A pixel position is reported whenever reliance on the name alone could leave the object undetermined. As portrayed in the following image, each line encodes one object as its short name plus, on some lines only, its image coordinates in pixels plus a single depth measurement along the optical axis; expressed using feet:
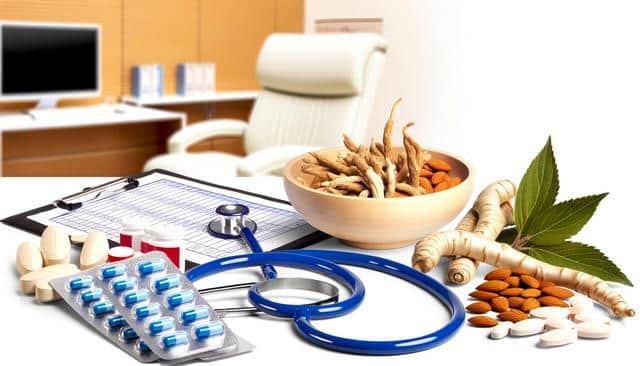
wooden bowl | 3.42
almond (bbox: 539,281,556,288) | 3.09
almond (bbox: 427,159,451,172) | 3.89
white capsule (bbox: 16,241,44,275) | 3.17
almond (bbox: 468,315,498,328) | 2.82
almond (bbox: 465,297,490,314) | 2.94
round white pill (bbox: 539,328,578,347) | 2.67
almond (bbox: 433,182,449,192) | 3.62
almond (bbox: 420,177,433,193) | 3.63
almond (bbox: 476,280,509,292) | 3.05
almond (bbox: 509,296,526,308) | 2.94
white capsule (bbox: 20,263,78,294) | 3.04
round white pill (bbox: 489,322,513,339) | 2.73
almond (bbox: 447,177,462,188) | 3.68
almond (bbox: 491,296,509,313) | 2.93
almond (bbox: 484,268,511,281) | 3.15
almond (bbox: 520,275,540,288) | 3.06
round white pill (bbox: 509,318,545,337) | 2.74
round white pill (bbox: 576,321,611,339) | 2.75
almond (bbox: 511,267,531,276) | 3.18
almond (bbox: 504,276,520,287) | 3.09
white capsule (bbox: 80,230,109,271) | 3.15
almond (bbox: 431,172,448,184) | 3.71
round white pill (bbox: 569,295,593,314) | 2.91
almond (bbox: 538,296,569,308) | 2.93
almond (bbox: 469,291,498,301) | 3.01
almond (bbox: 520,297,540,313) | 2.90
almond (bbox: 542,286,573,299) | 3.00
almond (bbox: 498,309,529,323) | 2.84
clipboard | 3.82
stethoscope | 2.60
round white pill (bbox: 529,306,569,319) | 2.83
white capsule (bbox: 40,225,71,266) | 3.22
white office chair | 10.16
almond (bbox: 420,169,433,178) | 3.80
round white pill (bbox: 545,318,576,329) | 2.76
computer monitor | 12.85
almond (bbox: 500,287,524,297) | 3.01
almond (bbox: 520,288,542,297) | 2.98
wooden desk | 12.94
